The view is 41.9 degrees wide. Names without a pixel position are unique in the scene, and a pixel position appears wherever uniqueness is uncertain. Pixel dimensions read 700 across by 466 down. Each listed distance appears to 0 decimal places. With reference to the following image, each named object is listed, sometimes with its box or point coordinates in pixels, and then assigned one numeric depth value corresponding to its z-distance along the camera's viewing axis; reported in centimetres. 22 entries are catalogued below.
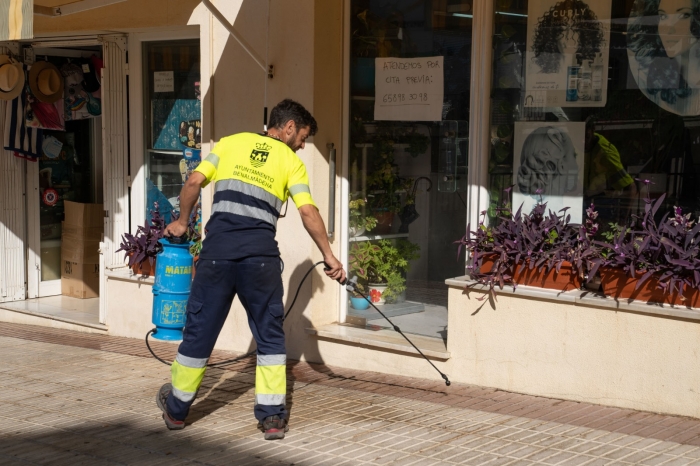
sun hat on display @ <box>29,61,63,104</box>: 966
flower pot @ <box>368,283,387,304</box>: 766
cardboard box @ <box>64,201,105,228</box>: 1014
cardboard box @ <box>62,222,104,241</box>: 1020
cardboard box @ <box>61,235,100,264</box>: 1021
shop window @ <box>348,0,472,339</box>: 710
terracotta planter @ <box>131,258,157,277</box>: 848
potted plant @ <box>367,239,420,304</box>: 763
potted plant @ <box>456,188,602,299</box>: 611
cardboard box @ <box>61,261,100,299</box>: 1030
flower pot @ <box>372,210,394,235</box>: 768
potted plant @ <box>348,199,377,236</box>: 766
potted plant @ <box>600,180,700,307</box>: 557
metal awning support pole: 711
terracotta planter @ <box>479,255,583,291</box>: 610
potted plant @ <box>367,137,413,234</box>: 752
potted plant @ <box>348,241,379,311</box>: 765
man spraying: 541
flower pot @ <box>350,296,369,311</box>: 763
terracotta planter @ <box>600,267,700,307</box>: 561
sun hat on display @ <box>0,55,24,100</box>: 945
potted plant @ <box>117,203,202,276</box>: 841
